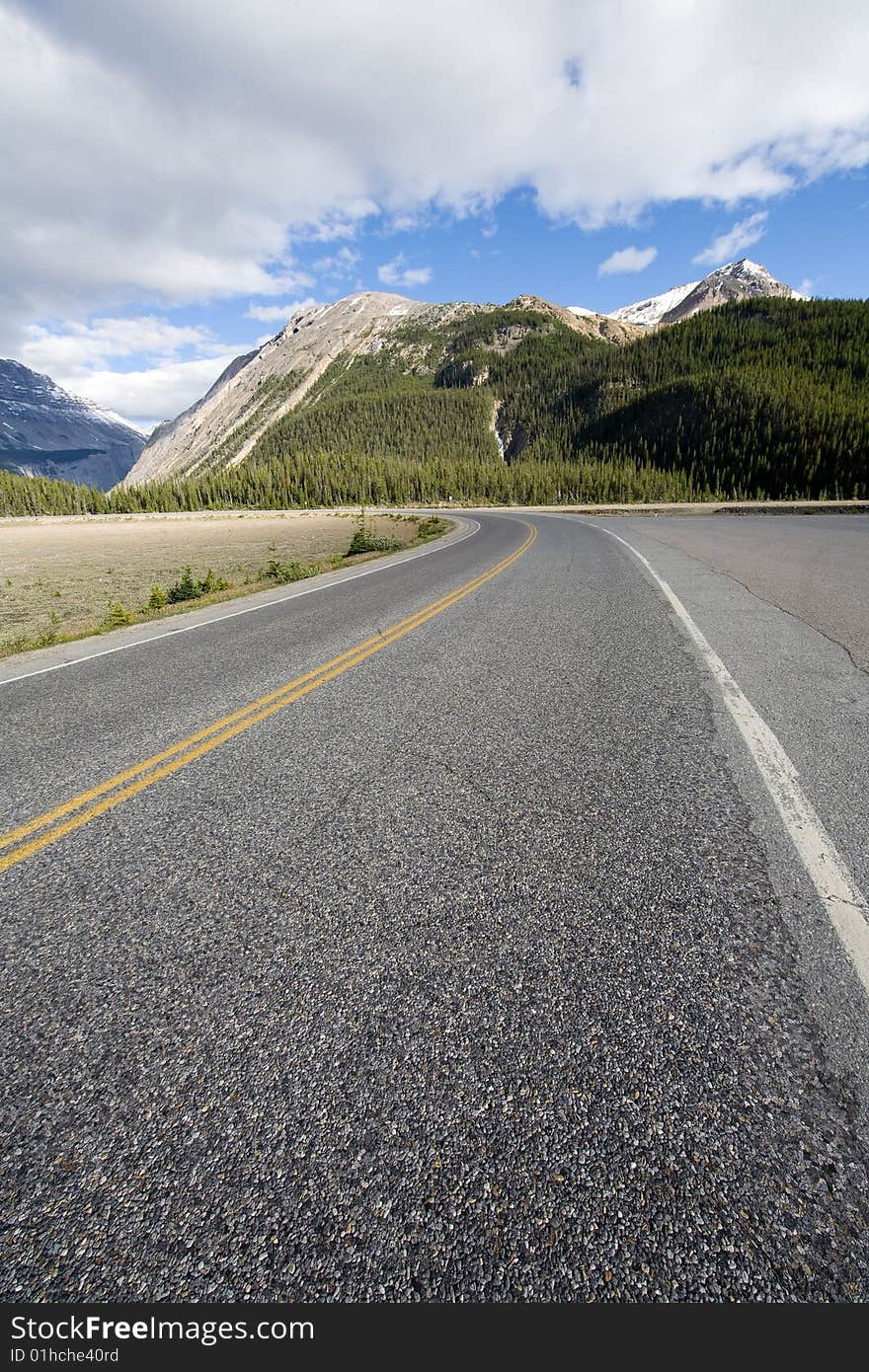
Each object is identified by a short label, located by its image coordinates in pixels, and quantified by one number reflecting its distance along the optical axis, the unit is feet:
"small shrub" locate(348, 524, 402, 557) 76.64
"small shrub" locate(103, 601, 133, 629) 35.14
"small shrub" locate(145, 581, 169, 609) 41.83
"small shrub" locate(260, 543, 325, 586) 52.39
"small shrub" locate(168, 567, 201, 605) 45.01
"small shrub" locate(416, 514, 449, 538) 105.89
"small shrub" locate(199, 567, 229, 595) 47.39
